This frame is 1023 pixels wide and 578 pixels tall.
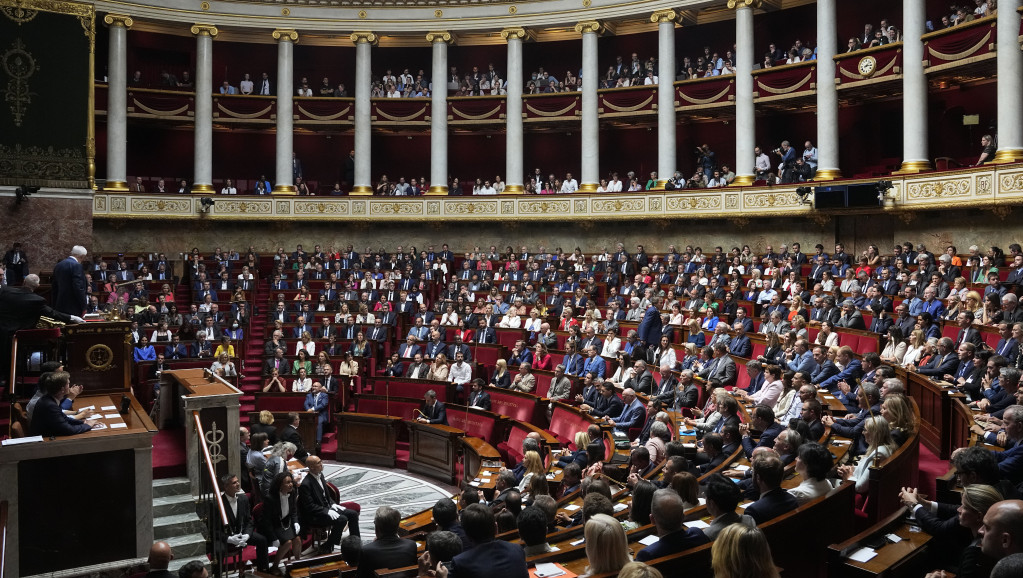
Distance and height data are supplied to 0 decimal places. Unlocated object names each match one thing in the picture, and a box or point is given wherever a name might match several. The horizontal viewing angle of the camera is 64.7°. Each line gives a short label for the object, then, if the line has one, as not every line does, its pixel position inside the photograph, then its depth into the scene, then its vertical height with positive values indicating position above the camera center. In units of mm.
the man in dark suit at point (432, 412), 12554 -1914
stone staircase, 7516 -2210
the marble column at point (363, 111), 24781 +5527
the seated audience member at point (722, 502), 4430 -1175
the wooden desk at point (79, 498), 6488 -1734
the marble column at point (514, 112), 24281 +5381
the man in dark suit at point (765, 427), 7047 -1229
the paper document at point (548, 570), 4547 -1589
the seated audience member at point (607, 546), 3941 -1250
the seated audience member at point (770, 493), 4859 -1243
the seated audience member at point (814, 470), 5312 -1195
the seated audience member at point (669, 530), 4262 -1278
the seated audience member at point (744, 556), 3352 -1107
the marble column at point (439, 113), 24688 +5439
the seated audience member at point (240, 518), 7238 -2050
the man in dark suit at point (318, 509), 7863 -2147
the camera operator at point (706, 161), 21688 +3576
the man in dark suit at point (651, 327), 13484 -625
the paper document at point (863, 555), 4386 -1452
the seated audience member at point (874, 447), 5988 -1180
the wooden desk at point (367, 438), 12969 -2417
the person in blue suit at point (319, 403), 13516 -1893
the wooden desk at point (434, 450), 11891 -2419
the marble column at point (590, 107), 23531 +5384
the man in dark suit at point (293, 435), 9883 -1808
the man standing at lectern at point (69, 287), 8727 +33
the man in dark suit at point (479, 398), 12832 -1713
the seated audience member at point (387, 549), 5280 -1709
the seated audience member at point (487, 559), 4273 -1436
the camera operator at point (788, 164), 19969 +3158
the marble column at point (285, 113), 24500 +5407
